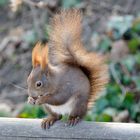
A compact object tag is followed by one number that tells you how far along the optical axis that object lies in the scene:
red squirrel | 5.19
